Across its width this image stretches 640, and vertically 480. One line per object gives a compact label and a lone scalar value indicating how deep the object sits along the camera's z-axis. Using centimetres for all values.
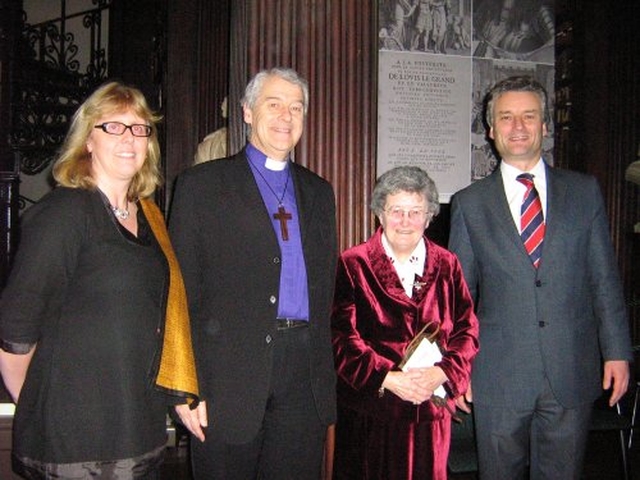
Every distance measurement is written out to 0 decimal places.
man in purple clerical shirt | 196
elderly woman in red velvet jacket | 221
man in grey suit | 226
